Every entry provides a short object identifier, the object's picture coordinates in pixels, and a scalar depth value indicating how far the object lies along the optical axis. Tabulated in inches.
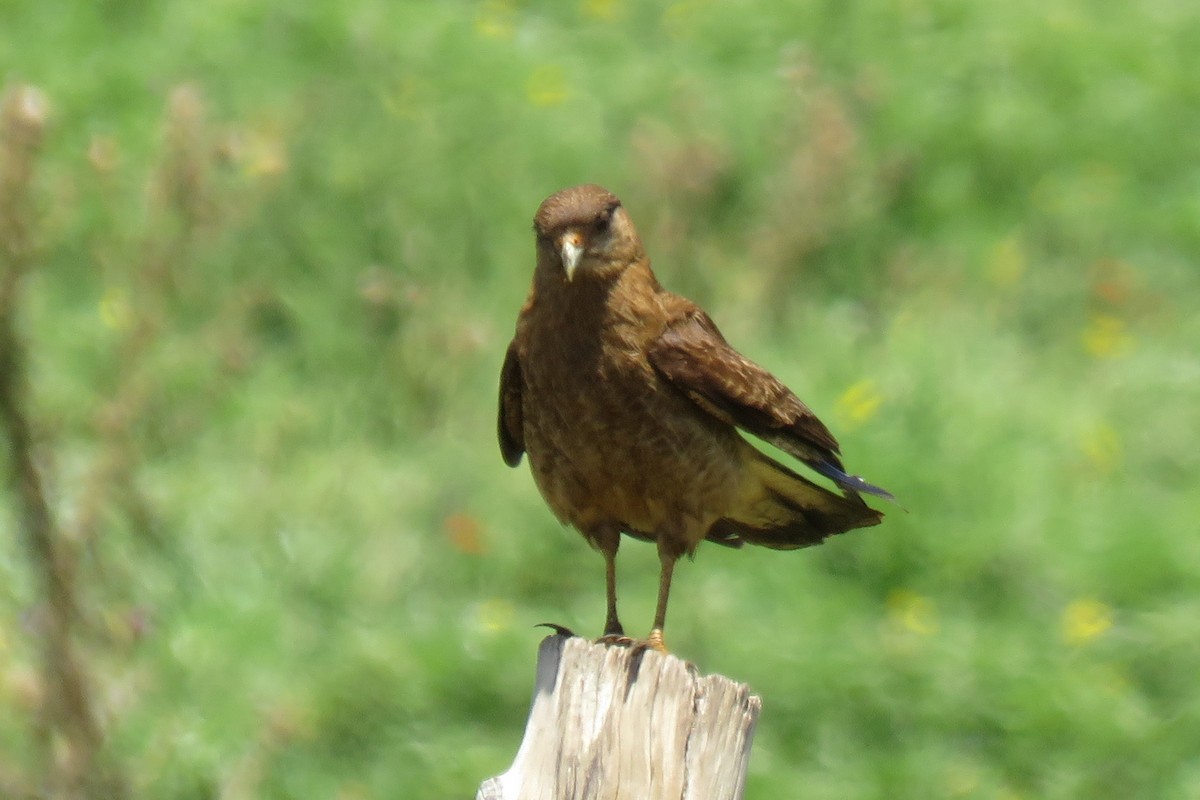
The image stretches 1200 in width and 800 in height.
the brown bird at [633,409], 332.2
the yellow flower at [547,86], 705.0
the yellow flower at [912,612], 489.1
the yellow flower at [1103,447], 544.7
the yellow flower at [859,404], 536.7
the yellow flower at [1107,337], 613.9
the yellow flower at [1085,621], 482.9
